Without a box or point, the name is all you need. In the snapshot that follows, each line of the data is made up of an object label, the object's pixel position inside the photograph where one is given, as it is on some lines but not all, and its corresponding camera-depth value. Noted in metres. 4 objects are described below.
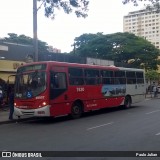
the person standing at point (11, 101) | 9.68
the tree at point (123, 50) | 29.69
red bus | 9.09
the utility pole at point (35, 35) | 10.71
